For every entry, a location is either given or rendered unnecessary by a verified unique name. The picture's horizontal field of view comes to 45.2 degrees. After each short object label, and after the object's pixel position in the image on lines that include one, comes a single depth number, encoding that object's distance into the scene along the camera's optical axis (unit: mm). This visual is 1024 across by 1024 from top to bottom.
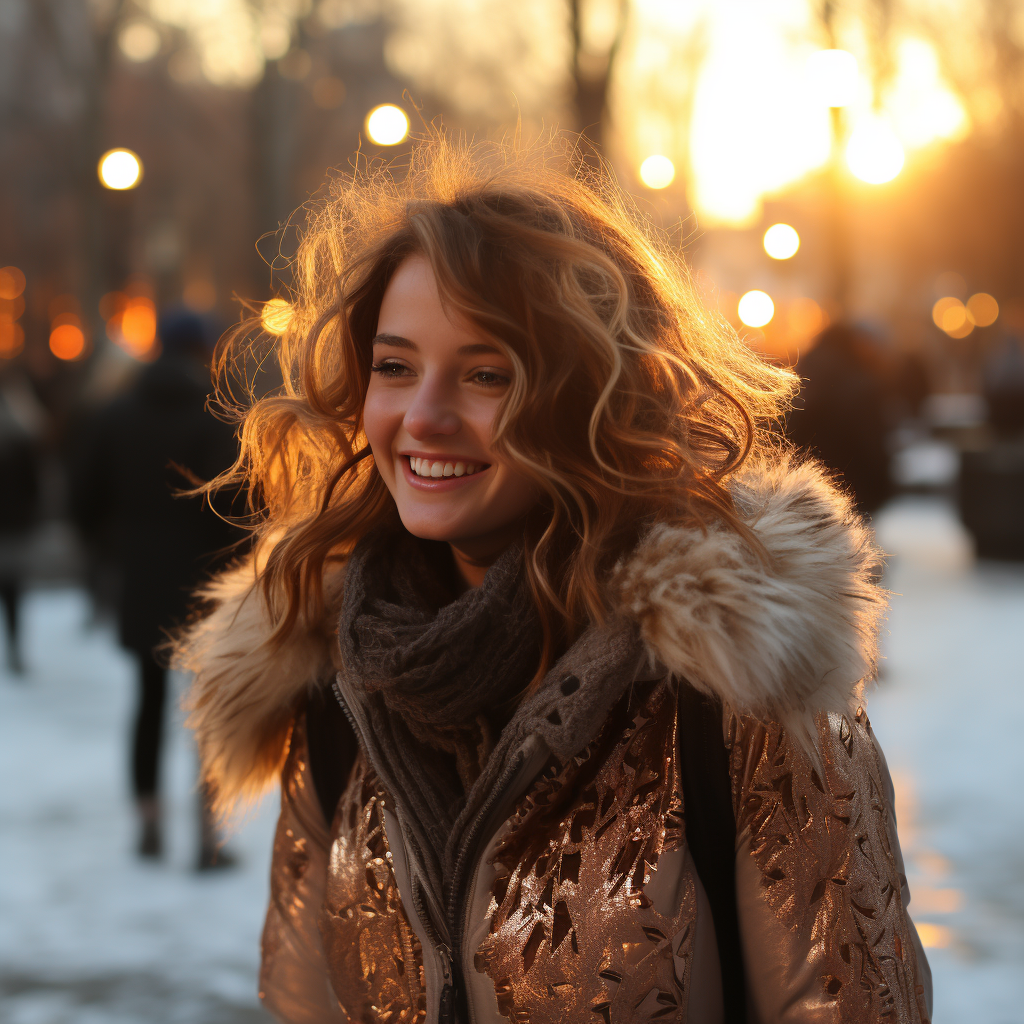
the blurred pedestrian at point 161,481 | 5188
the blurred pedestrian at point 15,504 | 8500
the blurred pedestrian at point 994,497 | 12258
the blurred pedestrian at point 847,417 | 7383
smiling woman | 1575
